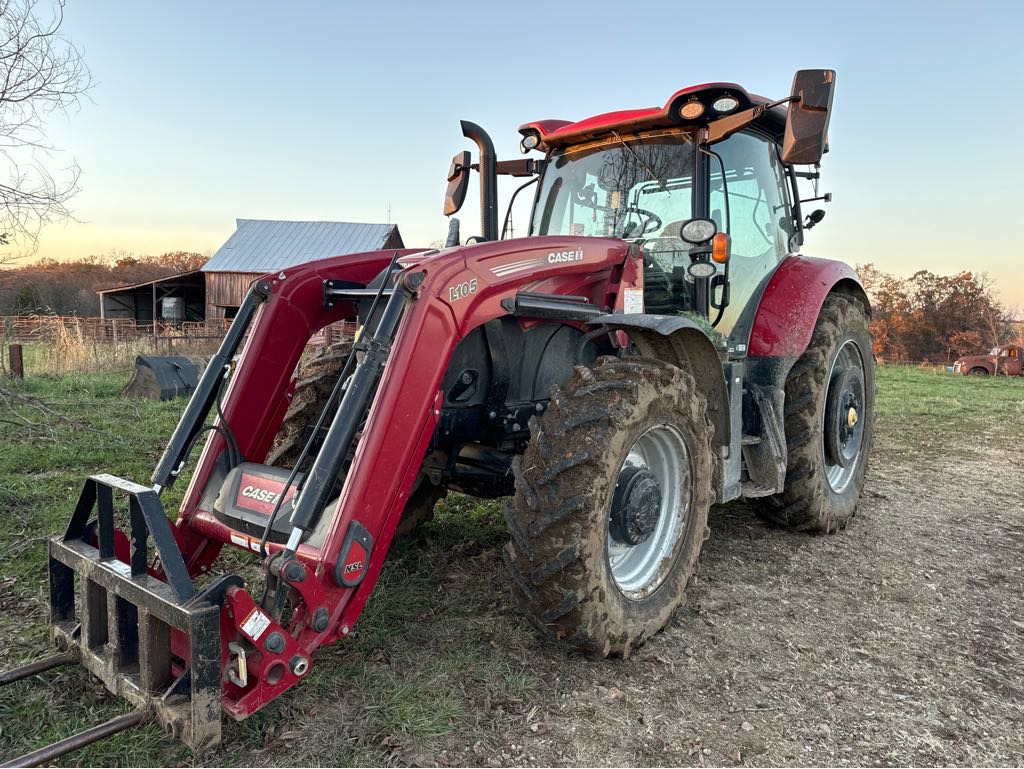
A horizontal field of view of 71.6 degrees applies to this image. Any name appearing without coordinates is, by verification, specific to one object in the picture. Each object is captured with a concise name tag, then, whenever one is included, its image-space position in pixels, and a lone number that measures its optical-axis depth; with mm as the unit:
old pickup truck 22219
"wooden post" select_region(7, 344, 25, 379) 10750
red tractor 2408
